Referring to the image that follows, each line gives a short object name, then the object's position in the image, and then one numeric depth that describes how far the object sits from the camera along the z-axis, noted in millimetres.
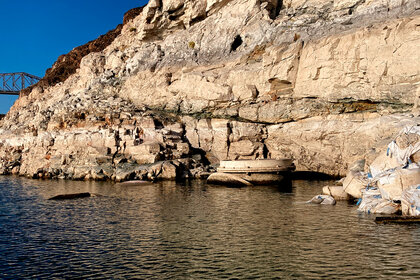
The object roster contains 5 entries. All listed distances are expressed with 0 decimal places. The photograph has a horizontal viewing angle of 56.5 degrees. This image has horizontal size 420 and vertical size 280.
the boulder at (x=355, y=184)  19698
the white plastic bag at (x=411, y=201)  14689
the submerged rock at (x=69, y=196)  23938
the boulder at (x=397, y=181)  15563
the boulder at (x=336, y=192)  20514
